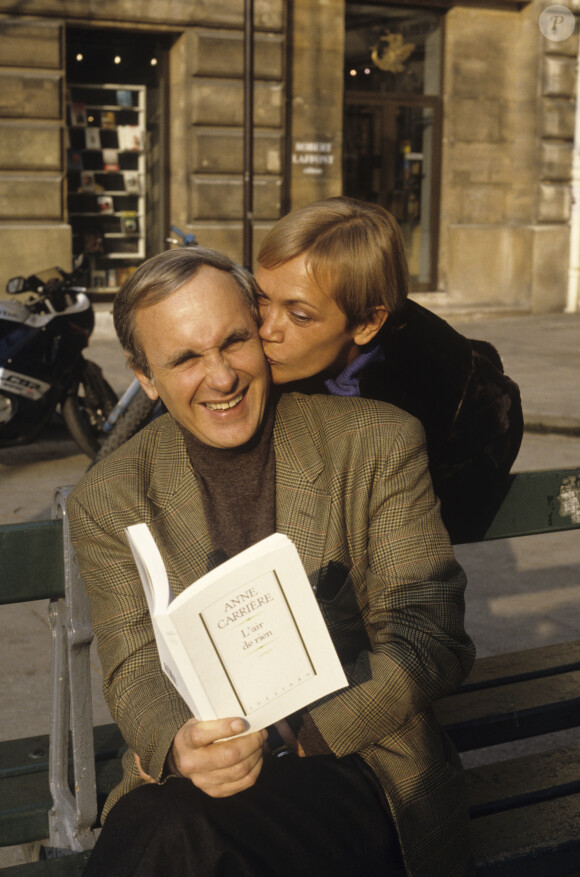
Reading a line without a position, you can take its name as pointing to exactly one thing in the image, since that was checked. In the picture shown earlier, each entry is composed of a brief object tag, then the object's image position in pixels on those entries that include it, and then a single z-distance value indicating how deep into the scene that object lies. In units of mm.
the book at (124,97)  13977
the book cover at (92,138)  13898
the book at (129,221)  14398
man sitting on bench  2014
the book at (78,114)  13641
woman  2420
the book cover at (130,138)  14148
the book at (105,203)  14172
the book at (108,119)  13961
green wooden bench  2395
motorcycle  7207
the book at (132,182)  14344
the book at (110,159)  14117
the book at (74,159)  13844
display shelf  13852
